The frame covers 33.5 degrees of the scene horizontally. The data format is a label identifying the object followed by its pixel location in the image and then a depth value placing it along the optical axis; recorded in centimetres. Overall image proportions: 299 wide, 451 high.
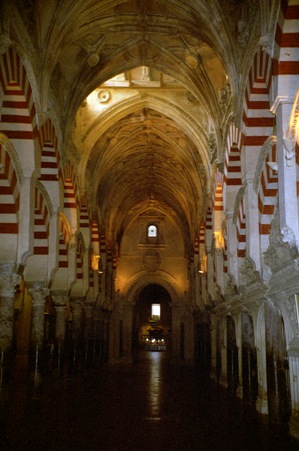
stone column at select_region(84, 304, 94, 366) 1791
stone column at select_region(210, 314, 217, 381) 1515
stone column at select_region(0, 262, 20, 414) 832
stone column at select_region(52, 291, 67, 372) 1338
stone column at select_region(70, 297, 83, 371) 1594
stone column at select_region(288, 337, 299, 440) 607
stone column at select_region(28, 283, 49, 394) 1004
